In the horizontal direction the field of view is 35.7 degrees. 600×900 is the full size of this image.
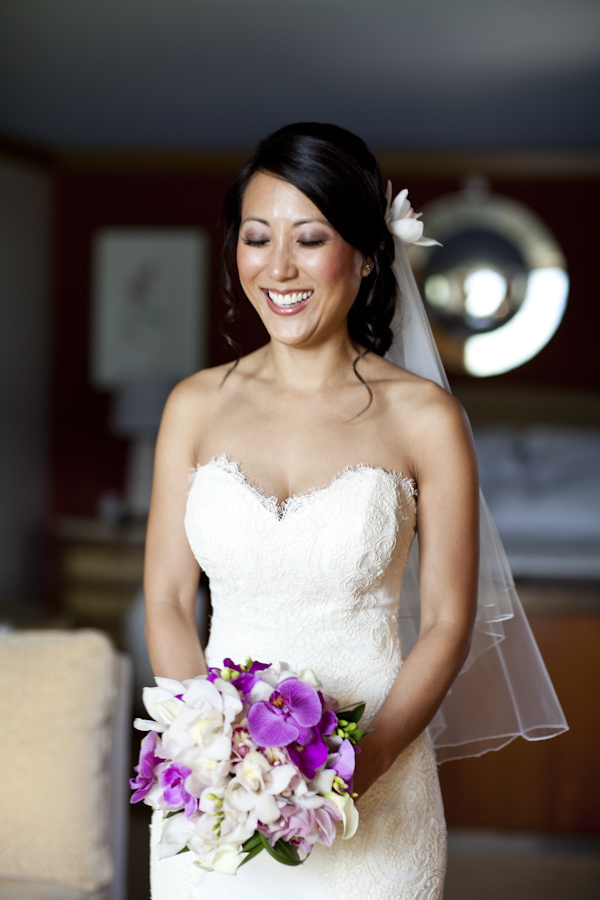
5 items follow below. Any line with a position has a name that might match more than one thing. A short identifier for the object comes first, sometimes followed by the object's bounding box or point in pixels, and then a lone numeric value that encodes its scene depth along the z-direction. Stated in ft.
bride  5.08
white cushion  6.99
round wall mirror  19.61
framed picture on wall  20.52
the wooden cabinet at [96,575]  17.94
